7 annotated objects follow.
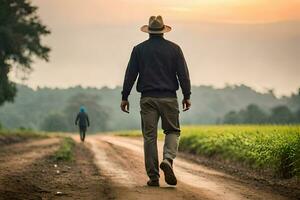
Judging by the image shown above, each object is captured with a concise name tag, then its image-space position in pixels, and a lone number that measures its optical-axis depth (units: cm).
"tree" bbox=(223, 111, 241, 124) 11903
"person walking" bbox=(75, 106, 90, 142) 3625
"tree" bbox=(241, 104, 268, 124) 10811
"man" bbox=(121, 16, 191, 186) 917
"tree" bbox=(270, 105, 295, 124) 9366
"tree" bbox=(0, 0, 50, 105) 3728
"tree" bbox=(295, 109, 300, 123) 8191
